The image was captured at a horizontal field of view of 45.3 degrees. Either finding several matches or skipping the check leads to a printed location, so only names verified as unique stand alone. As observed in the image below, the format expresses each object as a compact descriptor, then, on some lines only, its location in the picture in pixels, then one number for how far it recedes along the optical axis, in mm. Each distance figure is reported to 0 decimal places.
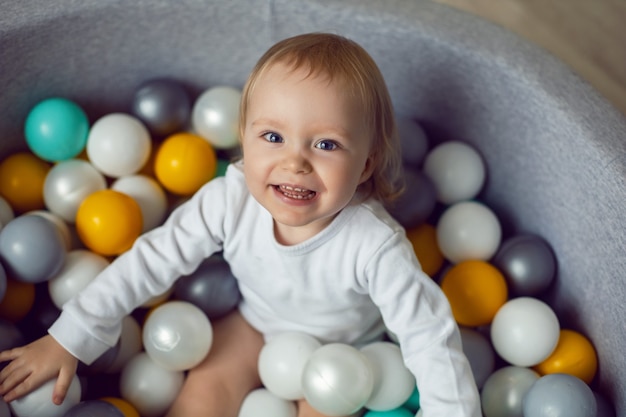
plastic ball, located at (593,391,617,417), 1194
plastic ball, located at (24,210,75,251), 1363
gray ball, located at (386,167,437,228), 1408
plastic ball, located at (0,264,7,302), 1195
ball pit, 1241
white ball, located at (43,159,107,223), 1400
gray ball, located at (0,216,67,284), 1235
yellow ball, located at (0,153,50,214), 1418
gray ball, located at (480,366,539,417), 1236
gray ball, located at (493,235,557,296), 1368
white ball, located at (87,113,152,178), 1428
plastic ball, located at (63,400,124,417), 1108
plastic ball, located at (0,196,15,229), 1340
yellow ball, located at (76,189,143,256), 1322
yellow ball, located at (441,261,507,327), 1339
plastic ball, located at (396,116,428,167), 1492
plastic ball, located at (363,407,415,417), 1245
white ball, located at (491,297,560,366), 1266
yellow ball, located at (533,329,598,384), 1265
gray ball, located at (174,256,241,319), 1330
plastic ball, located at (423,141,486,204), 1494
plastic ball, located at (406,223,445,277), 1449
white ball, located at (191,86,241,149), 1479
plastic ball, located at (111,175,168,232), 1439
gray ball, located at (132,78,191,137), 1477
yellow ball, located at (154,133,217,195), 1452
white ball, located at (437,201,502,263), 1436
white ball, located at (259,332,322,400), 1244
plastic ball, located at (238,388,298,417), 1255
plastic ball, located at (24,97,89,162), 1386
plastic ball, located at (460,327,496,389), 1292
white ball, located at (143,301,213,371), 1236
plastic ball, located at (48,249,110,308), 1305
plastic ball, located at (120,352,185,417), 1275
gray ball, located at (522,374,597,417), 1128
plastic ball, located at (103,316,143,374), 1312
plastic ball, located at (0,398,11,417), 1107
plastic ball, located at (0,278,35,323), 1282
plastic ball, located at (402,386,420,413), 1281
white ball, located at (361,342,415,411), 1227
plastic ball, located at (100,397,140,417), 1219
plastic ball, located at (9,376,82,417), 1136
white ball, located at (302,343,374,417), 1154
